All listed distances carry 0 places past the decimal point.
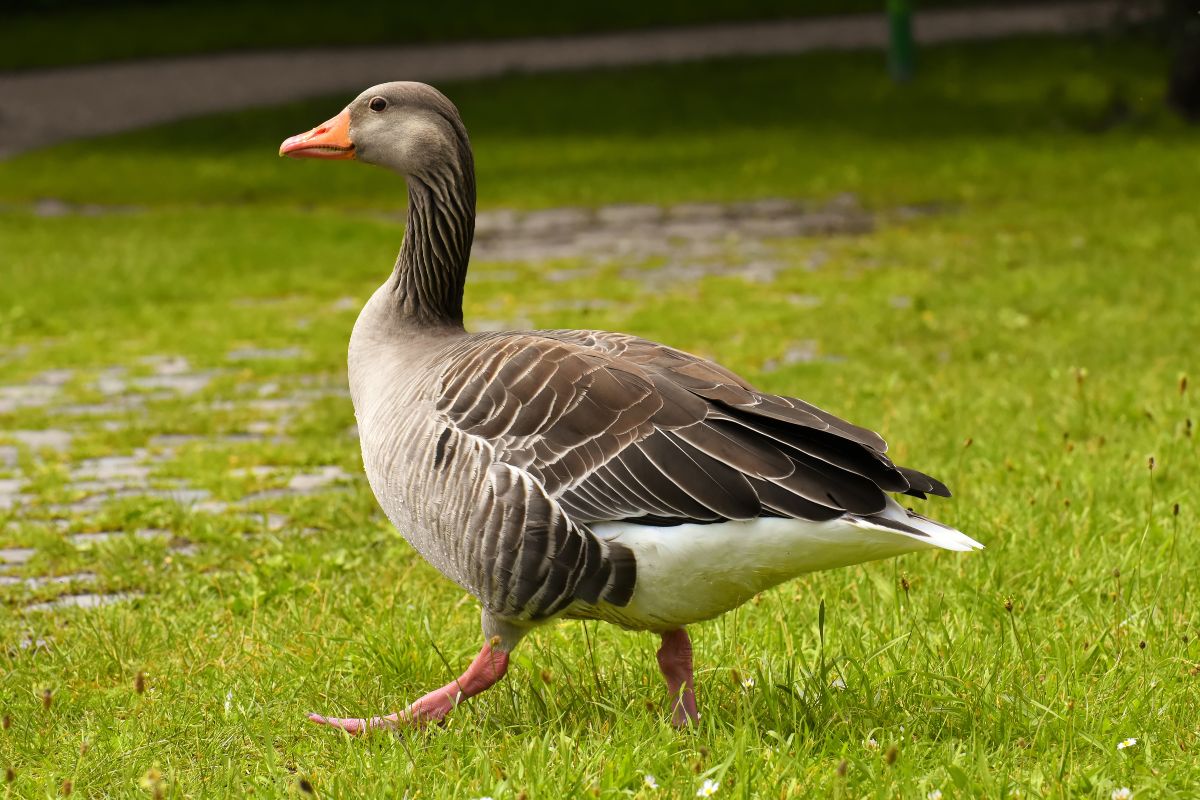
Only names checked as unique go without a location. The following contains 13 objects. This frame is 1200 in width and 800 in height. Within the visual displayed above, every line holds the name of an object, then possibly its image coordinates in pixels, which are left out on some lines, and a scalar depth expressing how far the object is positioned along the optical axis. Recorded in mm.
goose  6687
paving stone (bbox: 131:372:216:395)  17250
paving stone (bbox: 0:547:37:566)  11047
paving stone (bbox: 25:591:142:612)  9789
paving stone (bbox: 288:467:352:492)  13172
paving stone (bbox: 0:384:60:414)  16484
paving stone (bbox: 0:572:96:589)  10383
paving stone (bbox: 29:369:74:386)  17687
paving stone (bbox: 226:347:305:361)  18687
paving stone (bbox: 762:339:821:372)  17266
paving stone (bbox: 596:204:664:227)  30703
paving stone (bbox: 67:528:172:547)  11242
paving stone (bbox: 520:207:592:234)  30344
